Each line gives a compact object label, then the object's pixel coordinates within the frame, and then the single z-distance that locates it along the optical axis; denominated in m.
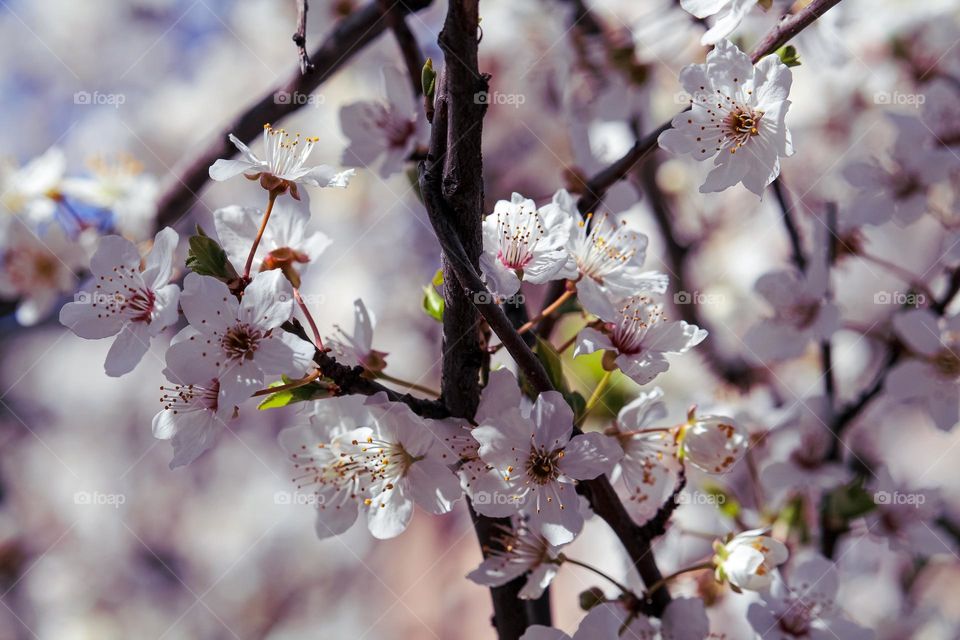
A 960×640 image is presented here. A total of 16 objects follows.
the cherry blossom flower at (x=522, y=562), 0.60
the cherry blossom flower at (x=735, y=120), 0.59
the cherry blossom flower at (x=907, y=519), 0.68
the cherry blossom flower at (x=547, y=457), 0.58
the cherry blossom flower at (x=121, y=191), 0.74
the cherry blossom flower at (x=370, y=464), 0.58
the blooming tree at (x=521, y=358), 0.58
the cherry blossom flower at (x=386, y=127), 0.63
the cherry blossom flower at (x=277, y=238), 0.60
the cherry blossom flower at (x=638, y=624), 0.59
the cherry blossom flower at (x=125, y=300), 0.58
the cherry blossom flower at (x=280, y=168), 0.58
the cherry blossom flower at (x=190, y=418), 0.58
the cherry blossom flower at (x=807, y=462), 0.69
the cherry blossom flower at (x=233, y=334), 0.57
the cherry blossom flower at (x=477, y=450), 0.58
